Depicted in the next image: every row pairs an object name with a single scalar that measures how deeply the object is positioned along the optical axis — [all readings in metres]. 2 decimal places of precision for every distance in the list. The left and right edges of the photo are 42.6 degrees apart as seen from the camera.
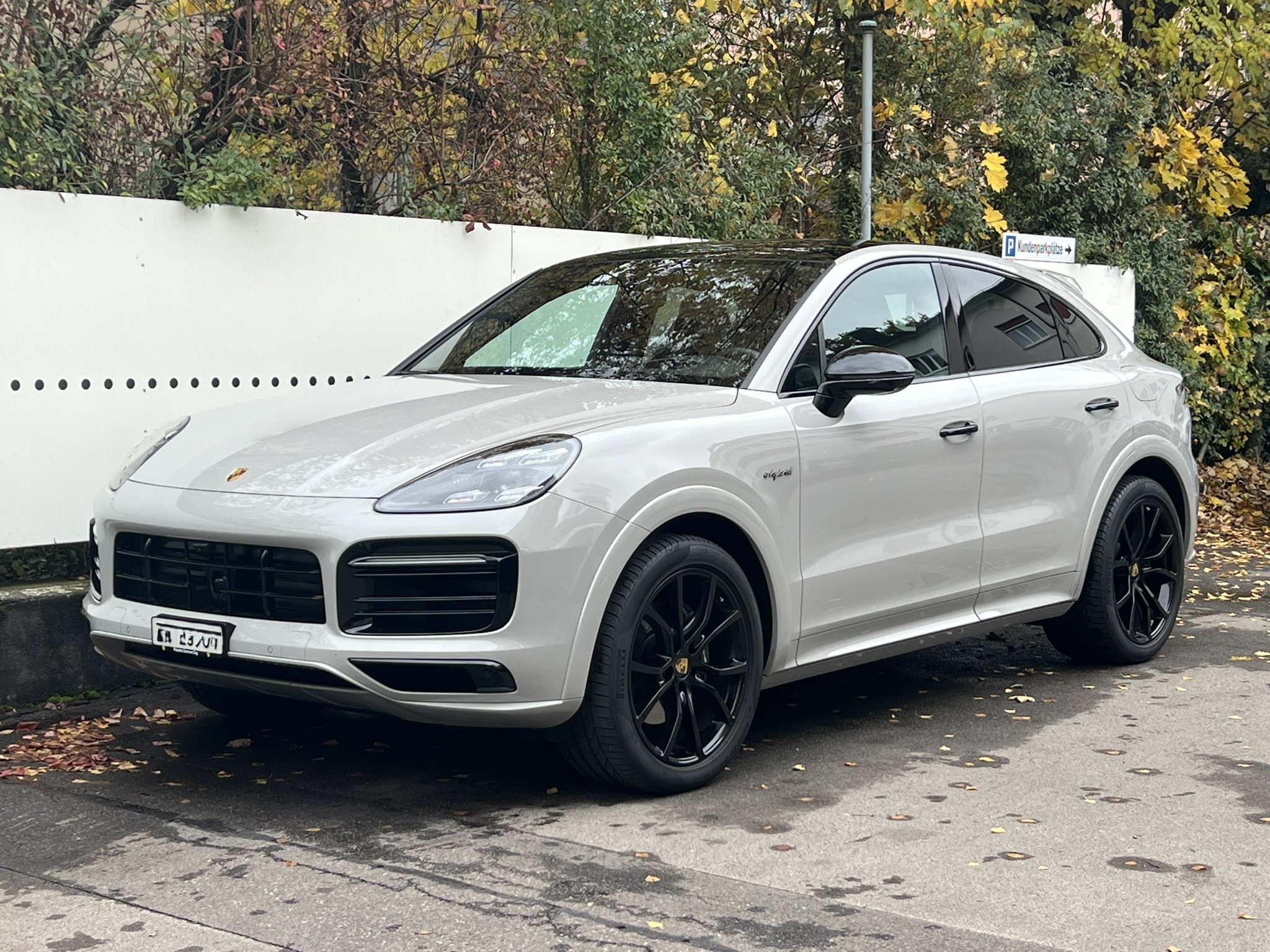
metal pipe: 11.30
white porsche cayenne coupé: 4.47
